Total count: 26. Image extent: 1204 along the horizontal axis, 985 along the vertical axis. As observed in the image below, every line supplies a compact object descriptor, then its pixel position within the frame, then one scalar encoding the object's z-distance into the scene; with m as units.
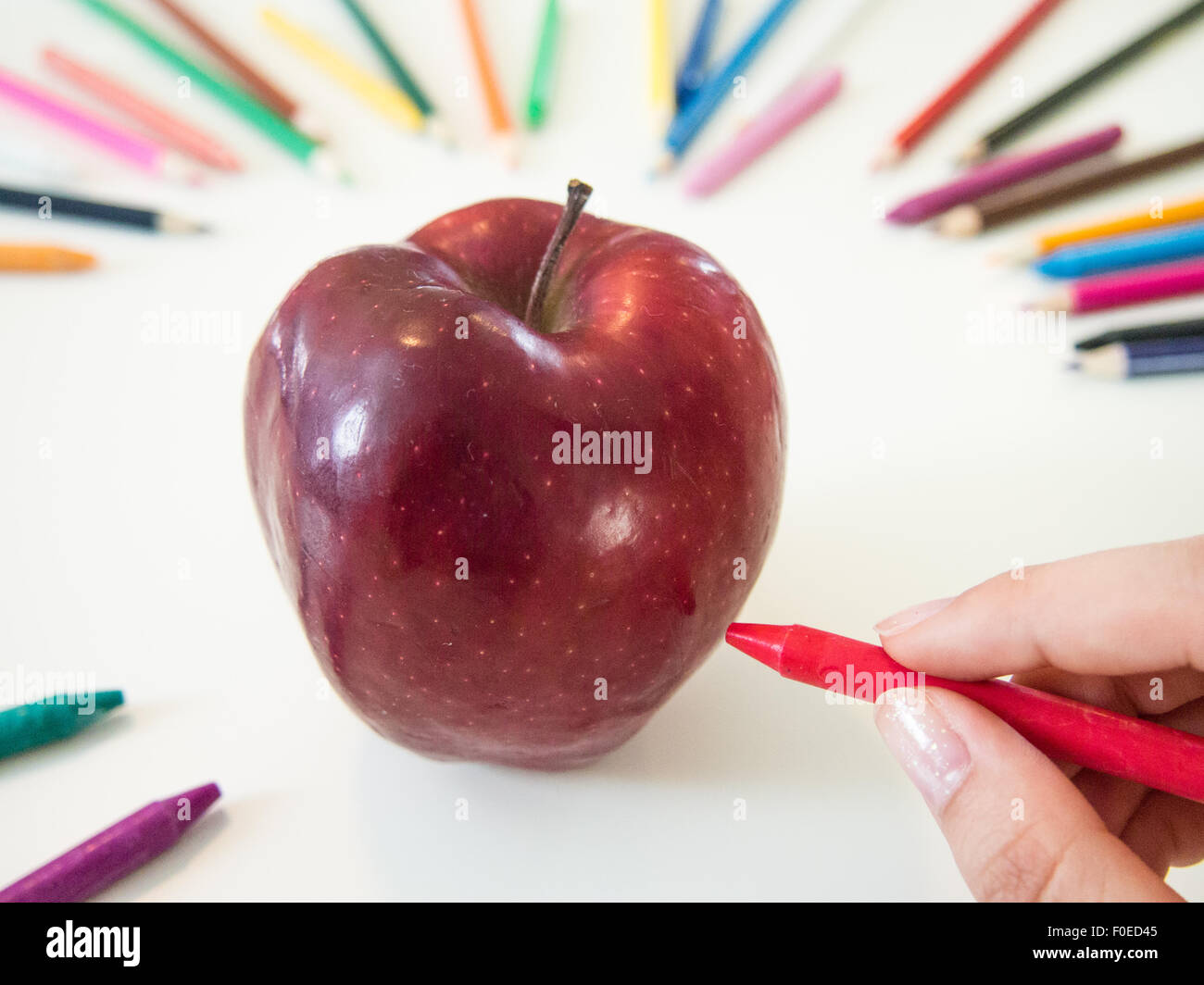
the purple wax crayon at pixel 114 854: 0.20
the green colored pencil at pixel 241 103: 0.37
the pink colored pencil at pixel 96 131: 0.36
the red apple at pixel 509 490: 0.18
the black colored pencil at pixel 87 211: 0.34
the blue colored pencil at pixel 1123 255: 0.32
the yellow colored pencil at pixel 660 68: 0.37
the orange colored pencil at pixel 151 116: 0.37
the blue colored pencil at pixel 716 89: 0.37
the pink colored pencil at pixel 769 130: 0.36
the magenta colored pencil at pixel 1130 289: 0.31
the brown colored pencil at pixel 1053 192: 0.33
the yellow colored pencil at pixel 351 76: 0.38
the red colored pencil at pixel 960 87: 0.36
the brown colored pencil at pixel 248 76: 0.38
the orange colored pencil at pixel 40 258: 0.33
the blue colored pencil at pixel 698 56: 0.39
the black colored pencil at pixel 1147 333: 0.30
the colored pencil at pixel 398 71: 0.38
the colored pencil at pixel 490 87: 0.37
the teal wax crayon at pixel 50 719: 0.22
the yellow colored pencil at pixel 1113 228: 0.33
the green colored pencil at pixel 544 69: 0.38
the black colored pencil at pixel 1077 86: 0.36
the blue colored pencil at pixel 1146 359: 0.29
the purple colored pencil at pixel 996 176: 0.34
